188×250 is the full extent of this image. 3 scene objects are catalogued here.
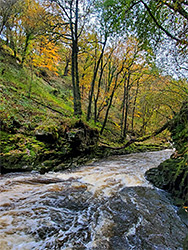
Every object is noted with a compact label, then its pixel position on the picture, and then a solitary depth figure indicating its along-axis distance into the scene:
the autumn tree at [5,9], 6.64
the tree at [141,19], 3.71
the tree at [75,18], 9.09
